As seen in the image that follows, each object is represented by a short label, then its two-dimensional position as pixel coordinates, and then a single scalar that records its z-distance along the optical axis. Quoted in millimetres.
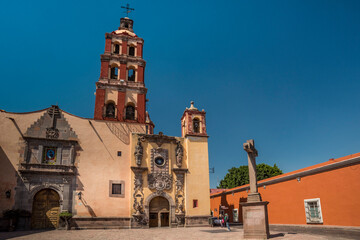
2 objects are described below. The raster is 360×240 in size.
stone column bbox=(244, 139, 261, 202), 13261
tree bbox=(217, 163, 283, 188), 44347
